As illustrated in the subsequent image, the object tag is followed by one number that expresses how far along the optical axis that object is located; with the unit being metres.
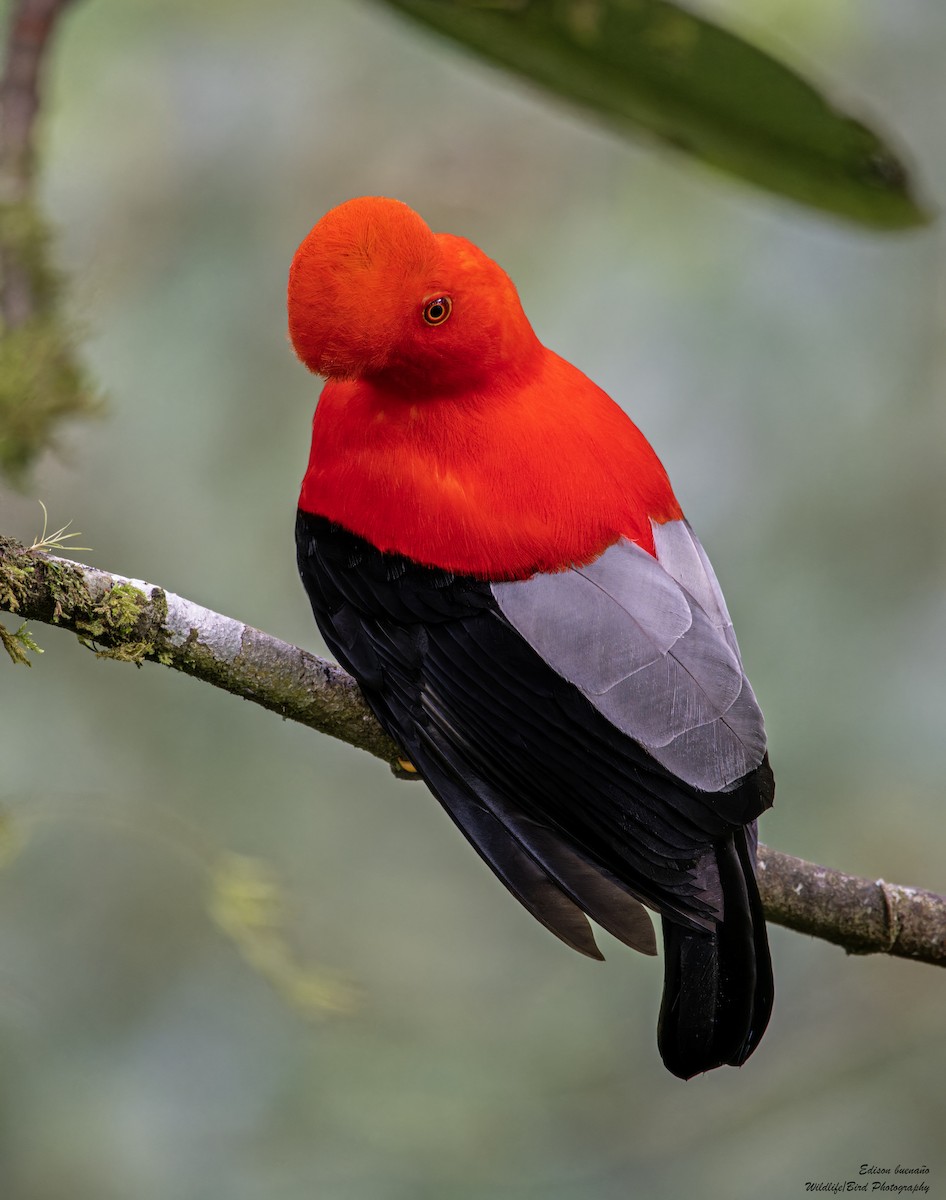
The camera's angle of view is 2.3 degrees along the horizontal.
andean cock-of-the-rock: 6.52
